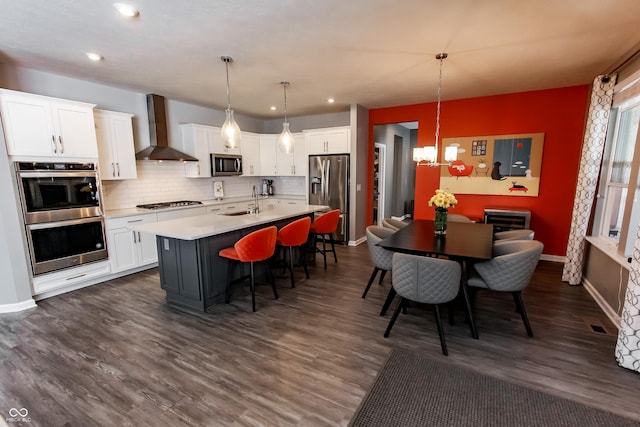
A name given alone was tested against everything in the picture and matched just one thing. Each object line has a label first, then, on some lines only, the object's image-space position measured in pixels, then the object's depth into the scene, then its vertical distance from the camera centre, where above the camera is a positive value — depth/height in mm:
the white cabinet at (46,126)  3143 +536
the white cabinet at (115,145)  4078 +394
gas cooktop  4660 -539
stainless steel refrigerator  5664 -254
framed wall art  4703 +102
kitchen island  3068 -928
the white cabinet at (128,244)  4027 -1028
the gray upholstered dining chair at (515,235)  3252 -749
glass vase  3189 -560
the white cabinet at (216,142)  5520 +559
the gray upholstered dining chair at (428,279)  2334 -883
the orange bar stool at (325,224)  4223 -771
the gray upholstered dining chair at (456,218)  4246 -694
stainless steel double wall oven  3311 -489
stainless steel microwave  5559 +150
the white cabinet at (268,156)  6598 +352
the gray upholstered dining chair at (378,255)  3174 -908
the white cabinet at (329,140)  5609 +608
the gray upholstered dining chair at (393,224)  3906 -719
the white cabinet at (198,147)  5254 +455
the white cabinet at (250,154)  6261 +386
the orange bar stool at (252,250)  2986 -825
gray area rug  1768 -1500
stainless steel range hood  4645 +612
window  2850 -149
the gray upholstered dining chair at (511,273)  2492 -896
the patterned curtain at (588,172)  3449 -29
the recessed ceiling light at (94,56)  3055 +1227
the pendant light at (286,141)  3928 +405
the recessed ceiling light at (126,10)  2133 +1210
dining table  2537 -705
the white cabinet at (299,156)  6312 +334
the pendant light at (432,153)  3194 +202
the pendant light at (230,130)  3201 +453
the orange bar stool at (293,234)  3598 -786
